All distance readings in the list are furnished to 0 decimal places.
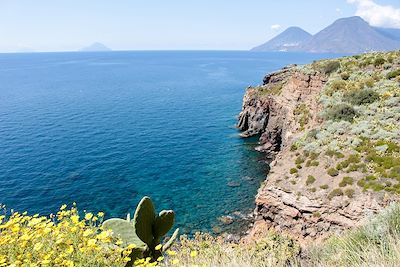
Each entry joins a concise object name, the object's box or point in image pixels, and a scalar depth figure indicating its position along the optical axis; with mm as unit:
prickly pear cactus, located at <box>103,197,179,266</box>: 9180
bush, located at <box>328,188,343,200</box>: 23766
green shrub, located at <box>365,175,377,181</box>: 23750
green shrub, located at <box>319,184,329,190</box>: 24969
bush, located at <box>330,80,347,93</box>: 40888
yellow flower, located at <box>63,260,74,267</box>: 5035
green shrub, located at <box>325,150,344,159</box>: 27736
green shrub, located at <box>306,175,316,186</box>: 26131
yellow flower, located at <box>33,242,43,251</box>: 5295
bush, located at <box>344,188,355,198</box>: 23109
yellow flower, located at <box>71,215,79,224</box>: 6270
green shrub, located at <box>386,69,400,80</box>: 38688
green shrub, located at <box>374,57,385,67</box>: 43909
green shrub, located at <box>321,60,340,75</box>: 50531
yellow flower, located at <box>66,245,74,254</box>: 5399
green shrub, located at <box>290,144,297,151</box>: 32659
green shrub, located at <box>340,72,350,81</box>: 43888
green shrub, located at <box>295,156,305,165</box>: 29650
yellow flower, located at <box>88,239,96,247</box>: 5459
